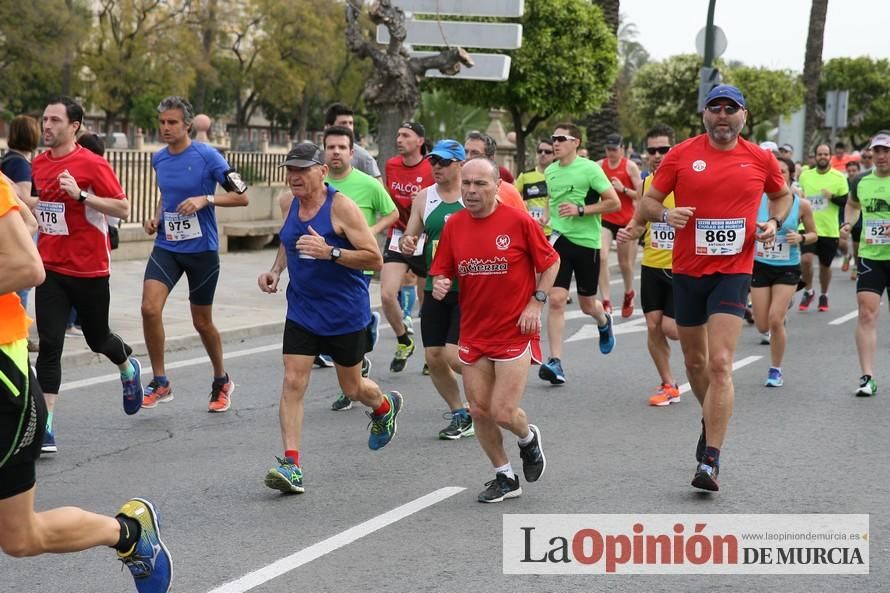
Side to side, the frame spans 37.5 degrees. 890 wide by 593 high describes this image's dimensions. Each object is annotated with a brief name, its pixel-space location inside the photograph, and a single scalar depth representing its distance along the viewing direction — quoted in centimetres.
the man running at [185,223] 873
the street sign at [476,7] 1820
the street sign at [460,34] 1847
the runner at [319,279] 679
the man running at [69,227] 773
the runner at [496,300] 652
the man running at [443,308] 809
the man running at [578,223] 1127
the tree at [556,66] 2931
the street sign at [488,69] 1906
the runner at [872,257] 1007
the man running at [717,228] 682
